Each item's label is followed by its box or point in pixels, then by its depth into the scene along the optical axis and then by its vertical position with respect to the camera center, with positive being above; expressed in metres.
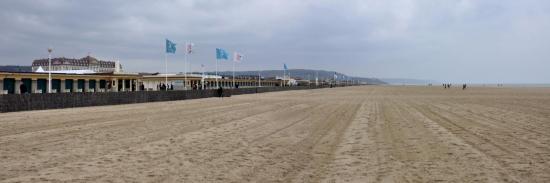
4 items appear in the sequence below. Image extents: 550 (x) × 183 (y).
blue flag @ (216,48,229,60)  60.55 +3.75
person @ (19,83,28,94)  30.80 -0.18
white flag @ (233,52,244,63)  71.19 +3.96
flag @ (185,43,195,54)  49.27 +3.60
